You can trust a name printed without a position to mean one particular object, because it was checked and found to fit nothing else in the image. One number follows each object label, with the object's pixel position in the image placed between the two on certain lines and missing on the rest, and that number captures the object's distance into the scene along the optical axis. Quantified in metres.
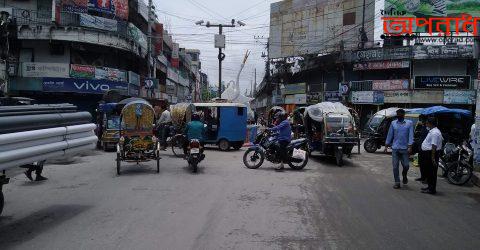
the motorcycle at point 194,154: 12.46
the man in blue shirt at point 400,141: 10.54
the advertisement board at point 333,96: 41.83
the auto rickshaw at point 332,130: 15.41
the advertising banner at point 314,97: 45.91
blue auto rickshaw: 19.94
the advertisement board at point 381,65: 37.00
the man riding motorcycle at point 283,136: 13.63
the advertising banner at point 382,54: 36.72
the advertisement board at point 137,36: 36.00
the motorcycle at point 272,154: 13.80
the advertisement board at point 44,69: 31.20
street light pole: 33.62
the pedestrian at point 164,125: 18.82
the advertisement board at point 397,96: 36.75
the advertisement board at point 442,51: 34.56
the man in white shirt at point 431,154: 9.95
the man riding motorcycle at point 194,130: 13.06
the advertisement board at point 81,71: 31.81
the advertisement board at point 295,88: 50.69
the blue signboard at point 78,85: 31.11
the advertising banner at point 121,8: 34.94
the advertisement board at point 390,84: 36.81
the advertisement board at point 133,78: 36.79
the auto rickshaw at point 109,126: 18.42
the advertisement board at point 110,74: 32.91
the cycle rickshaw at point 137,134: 12.28
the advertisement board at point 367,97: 38.12
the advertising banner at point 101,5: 33.34
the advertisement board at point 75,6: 32.17
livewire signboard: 34.75
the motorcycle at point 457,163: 11.44
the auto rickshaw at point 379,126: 21.72
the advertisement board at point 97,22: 32.09
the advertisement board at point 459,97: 34.09
